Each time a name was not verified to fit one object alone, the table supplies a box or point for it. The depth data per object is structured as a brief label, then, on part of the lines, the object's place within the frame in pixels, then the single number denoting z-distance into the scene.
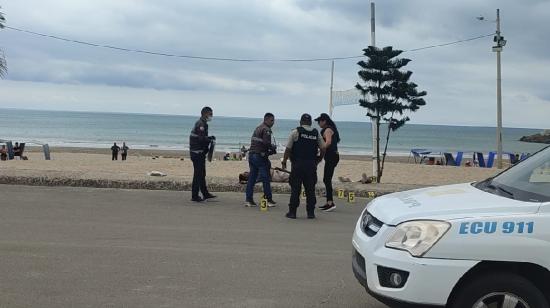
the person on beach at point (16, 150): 32.21
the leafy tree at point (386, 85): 16.27
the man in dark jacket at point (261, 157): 10.73
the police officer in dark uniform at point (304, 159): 9.71
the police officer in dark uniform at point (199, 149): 11.16
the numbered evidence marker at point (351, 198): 11.99
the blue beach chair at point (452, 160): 34.47
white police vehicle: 3.78
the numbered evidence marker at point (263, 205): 10.33
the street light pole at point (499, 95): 26.78
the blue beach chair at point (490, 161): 33.28
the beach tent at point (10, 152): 31.17
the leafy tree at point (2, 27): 13.94
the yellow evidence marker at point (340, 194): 12.57
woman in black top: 10.59
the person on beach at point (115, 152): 35.87
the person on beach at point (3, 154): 30.24
